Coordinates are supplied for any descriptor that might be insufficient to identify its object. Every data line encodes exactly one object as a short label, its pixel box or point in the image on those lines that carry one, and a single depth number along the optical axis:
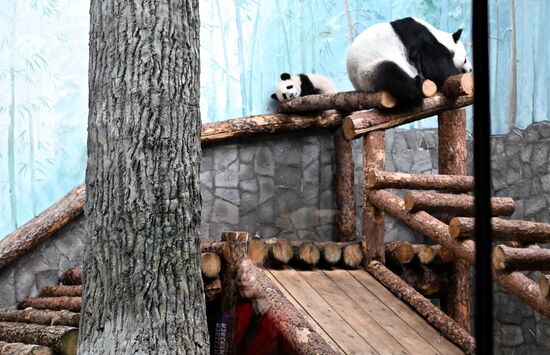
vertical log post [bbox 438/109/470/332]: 5.87
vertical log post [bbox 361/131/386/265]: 5.82
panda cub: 6.52
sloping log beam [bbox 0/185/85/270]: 5.58
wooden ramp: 4.69
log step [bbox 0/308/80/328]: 4.71
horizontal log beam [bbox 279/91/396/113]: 5.69
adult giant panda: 5.70
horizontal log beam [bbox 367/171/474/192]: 5.55
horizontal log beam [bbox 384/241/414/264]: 5.88
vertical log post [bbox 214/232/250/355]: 5.07
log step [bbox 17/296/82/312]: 5.04
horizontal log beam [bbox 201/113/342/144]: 6.27
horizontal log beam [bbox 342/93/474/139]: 5.71
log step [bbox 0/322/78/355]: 4.38
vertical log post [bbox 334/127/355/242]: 6.67
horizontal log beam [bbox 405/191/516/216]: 5.21
